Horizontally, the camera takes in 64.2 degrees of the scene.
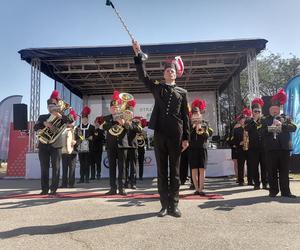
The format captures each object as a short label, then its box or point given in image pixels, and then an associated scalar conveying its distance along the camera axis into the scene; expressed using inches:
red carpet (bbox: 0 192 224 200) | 172.7
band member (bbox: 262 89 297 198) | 175.9
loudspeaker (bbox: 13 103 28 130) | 345.8
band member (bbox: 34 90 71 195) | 188.1
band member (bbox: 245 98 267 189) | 213.0
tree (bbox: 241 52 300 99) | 1023.6
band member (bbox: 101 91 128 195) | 188.9
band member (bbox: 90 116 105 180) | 306.7
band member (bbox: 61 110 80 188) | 232.5
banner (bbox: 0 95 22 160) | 559.0
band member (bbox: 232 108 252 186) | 239.7
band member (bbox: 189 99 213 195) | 185.0
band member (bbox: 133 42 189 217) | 127.7
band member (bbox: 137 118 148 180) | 292.9
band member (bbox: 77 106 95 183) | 276.2
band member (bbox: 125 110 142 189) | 227.7
